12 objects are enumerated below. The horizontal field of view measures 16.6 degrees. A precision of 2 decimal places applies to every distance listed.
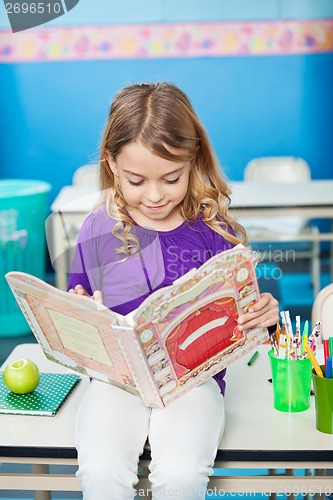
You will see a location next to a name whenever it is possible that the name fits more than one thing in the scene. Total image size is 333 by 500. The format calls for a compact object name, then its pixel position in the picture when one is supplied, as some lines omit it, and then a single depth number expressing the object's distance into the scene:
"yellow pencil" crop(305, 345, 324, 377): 2.20
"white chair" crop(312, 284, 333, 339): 2.64
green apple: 2.37
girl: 2.17
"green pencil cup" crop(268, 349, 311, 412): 2.26
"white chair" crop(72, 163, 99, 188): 5.28
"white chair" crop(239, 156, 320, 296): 5.21
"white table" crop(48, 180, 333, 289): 4.48
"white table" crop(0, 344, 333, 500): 2.12
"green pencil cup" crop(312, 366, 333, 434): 2.17
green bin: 4.92
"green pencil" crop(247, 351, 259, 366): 2.54
